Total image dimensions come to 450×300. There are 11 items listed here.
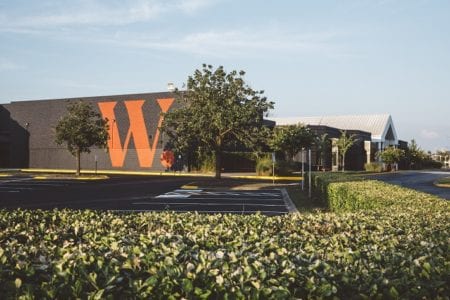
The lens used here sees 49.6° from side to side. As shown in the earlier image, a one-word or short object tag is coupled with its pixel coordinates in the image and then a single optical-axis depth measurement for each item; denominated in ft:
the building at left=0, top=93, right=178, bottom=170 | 168.35
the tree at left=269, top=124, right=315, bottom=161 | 150.71
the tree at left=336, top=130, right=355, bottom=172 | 196.19
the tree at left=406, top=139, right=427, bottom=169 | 246.68
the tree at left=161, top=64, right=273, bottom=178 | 109.50
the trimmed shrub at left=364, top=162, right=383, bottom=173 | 205.16
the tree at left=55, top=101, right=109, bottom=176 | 127.07
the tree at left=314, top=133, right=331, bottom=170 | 184.03
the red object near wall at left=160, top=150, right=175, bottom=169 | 162.71
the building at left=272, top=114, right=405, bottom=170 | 214.07
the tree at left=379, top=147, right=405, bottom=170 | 207.41
